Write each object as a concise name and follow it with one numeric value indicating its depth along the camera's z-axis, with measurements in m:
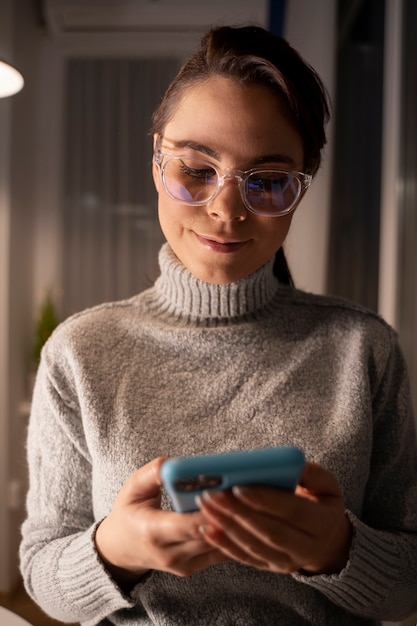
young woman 0.73
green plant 2.92
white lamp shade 1.55
